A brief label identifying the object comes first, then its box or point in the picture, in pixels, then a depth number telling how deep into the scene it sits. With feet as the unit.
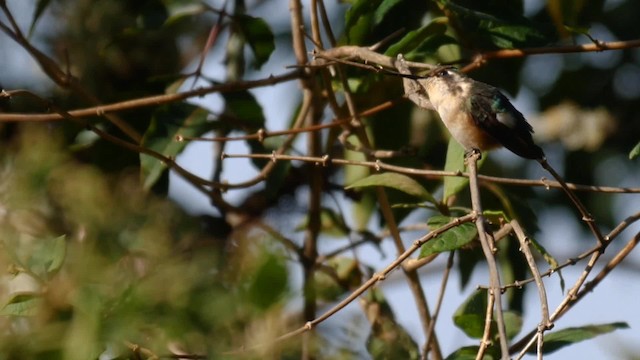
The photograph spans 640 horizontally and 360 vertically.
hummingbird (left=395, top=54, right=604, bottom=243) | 11.96
